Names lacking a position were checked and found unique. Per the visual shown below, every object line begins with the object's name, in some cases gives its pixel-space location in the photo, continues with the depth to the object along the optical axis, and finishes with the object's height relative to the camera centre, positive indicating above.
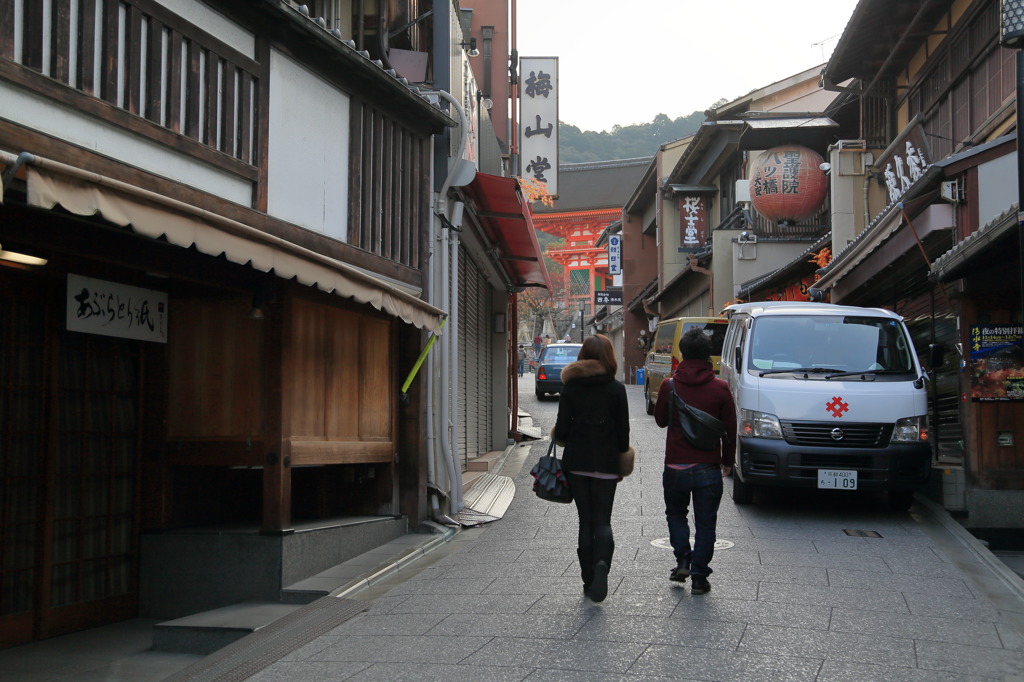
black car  30.25 +0.40
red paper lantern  24.06 +5.02
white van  10.21 -0.49
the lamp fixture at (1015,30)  8.55 +3.15
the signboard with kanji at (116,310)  7.47 +0.55
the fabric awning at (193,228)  4.86 +0.90
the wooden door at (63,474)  7.38 -0.82
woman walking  6.95 -0.50
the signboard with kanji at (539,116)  20.48 +5.64
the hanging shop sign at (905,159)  16.17 +3.96
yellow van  19.45 +0.63
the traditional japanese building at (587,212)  59.00 +10.35
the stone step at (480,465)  14.97 -1.40
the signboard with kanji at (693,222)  34.94 +5.73
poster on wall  10.87 +0.17
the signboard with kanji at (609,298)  48.81 +4.08
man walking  7.27 -0.70
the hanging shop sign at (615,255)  48.34 +6.26
